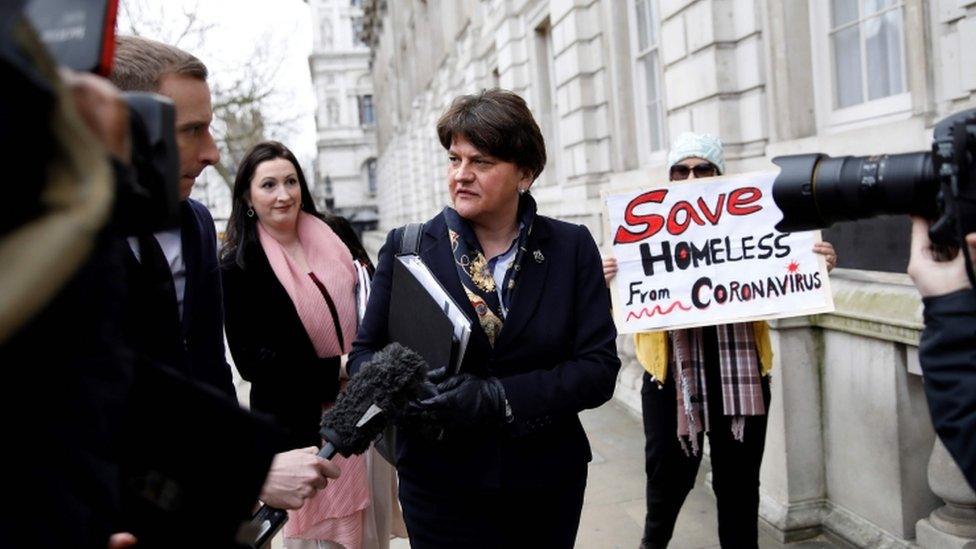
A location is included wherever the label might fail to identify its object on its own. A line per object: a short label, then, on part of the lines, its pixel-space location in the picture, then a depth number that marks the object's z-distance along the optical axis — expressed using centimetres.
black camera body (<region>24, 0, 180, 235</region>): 87
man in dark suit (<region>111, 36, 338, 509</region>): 178
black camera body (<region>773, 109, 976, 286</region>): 142
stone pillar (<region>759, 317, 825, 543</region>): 411
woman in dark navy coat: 230
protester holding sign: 350
